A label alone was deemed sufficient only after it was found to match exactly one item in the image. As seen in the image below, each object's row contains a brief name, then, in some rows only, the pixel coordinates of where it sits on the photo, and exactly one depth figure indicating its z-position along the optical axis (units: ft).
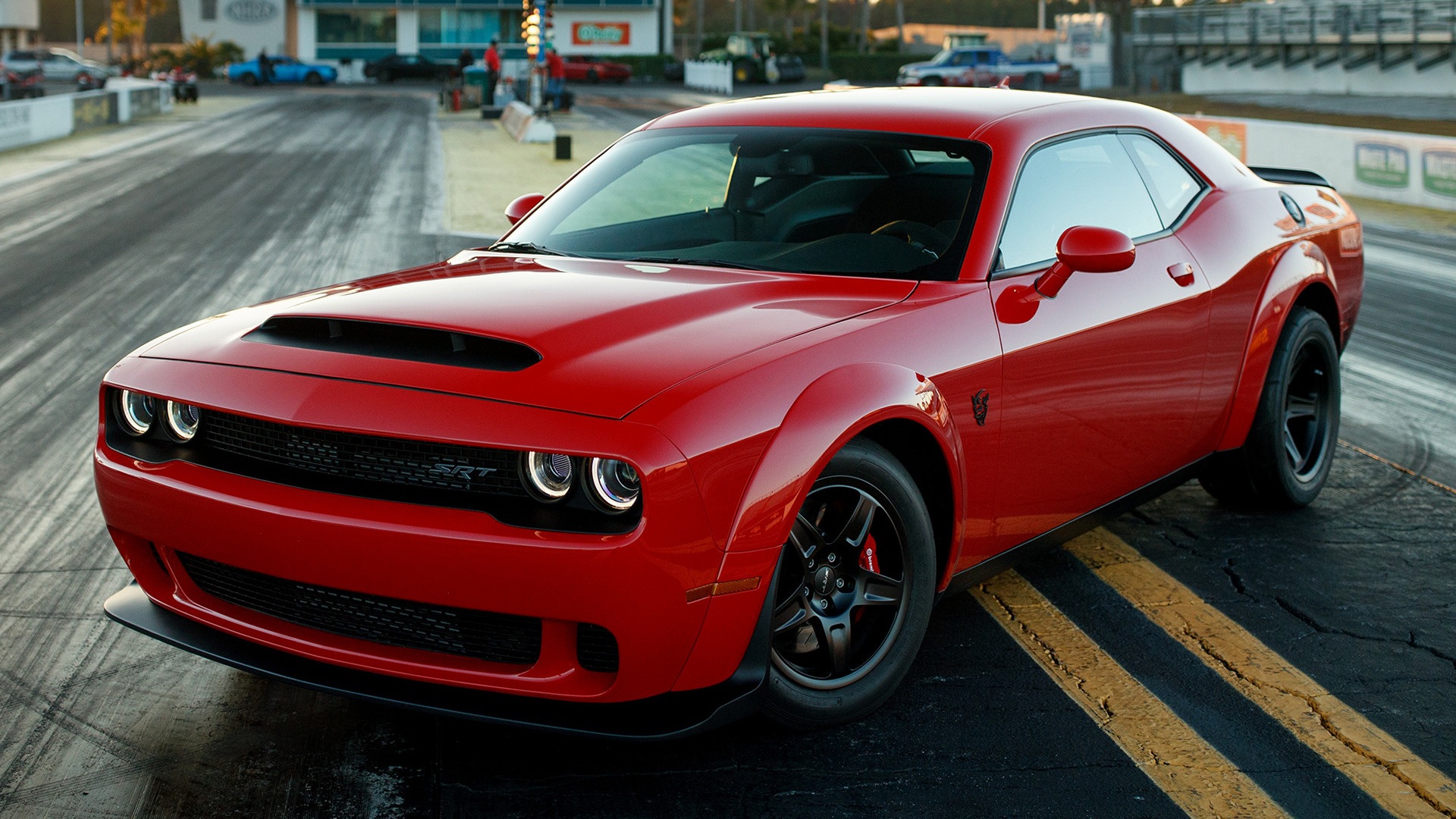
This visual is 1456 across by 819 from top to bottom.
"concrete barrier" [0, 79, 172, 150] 79.66
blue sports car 202.18
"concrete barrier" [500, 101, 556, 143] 83.20
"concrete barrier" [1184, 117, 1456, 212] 53.36
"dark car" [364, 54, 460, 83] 213.05
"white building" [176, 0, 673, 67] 241.14
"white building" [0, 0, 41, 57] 259.80
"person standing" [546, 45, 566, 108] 112.68
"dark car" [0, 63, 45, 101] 138.72
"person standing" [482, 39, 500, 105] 120.78
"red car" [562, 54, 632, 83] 199.82
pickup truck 151.02
